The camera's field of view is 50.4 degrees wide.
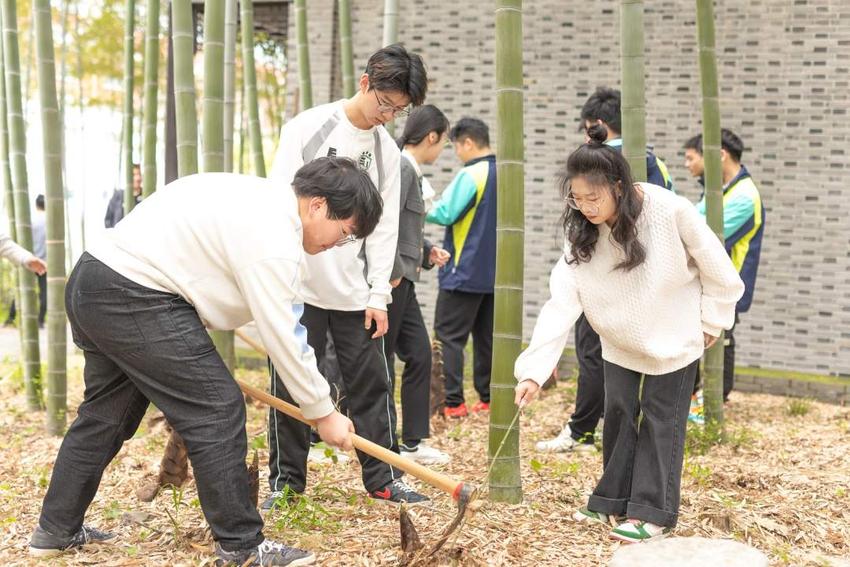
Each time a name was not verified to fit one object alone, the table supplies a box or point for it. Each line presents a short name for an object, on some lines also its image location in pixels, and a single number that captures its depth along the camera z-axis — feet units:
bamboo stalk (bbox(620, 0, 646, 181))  11.52
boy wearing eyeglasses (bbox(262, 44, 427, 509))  10.21
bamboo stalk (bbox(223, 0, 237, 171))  18.42
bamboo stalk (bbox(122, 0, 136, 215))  17.96
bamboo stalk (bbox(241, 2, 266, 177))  18.20
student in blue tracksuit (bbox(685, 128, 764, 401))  16.79
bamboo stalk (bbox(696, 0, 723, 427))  13.99
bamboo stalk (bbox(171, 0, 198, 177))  10.99
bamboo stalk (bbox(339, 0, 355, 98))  17.27
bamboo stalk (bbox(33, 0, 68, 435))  13.94
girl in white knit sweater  9.27
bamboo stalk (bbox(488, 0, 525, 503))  9.82
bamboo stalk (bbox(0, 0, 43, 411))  14.79
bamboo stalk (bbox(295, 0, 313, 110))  17.51
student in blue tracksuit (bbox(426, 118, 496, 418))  16.38
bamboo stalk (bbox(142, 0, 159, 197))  15.31
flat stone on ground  8.09
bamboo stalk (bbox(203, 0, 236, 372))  10.73
